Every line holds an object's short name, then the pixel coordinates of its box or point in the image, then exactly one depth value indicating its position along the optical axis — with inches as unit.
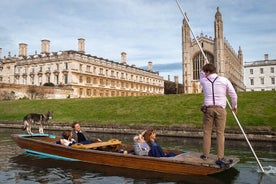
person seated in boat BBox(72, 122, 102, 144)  449.7
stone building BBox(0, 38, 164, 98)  2433.6
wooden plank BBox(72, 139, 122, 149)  400.2
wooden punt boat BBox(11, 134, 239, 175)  315.6
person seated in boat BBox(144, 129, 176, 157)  353.4
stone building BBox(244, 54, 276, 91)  3134.8
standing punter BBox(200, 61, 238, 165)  297.9
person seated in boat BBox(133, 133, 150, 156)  359.9
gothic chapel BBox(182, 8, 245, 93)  2571.4
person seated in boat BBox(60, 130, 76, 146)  434.9
